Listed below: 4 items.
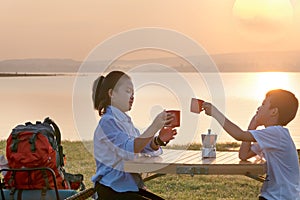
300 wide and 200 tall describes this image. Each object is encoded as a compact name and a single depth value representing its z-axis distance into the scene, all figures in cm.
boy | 371
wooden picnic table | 384
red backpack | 436
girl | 378
